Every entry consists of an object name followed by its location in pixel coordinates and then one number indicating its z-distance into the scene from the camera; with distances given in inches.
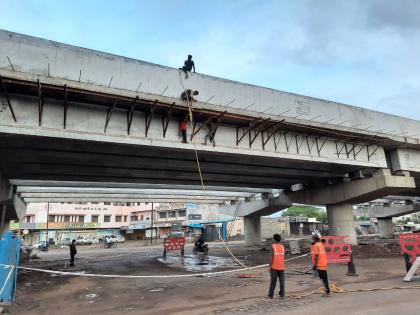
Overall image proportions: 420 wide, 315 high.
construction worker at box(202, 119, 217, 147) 554.6
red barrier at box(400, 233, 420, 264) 428.8
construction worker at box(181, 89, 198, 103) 519.3
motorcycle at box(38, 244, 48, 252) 1707.7
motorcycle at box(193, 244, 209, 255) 1037.2
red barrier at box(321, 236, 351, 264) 486.0
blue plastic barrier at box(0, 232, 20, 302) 356.8
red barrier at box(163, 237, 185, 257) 938.0
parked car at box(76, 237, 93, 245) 2233.1
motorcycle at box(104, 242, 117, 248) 1876.7
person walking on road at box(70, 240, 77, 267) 805.9
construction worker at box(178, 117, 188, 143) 527.2
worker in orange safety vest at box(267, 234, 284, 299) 333.5
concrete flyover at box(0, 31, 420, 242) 429.1
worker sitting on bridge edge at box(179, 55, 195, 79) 551.2
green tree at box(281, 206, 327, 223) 4867.1
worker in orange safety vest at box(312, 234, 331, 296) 340.2
